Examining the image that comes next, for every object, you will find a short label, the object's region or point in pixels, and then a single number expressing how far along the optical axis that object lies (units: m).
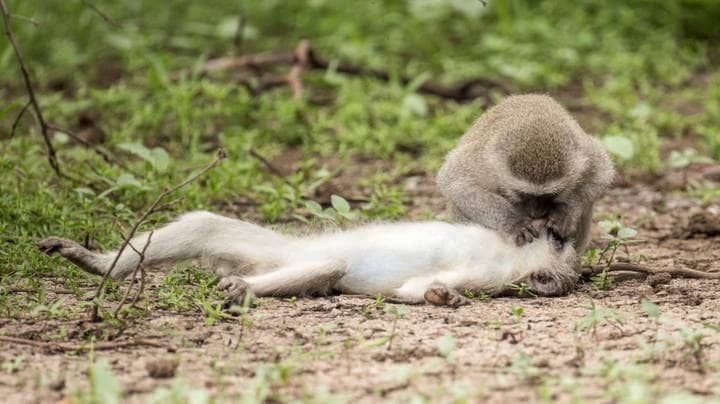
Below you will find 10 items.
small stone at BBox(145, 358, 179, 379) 7.50
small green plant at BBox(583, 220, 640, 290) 10.68
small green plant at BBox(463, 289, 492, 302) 10.04
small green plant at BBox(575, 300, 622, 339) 8.36
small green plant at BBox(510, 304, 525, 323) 9.02
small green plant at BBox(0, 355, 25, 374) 7.53
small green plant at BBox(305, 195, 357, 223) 11.00
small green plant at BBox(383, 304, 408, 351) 8.82
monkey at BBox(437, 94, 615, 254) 11.05
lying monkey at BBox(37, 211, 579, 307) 10.16
